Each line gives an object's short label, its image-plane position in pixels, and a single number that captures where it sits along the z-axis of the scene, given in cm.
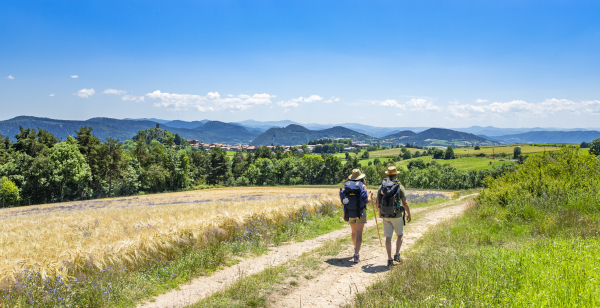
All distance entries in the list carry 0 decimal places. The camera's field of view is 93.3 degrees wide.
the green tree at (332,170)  10631
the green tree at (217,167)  10594
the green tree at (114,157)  6347
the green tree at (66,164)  5075
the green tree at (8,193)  4966
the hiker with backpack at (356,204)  827
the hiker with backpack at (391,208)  767
